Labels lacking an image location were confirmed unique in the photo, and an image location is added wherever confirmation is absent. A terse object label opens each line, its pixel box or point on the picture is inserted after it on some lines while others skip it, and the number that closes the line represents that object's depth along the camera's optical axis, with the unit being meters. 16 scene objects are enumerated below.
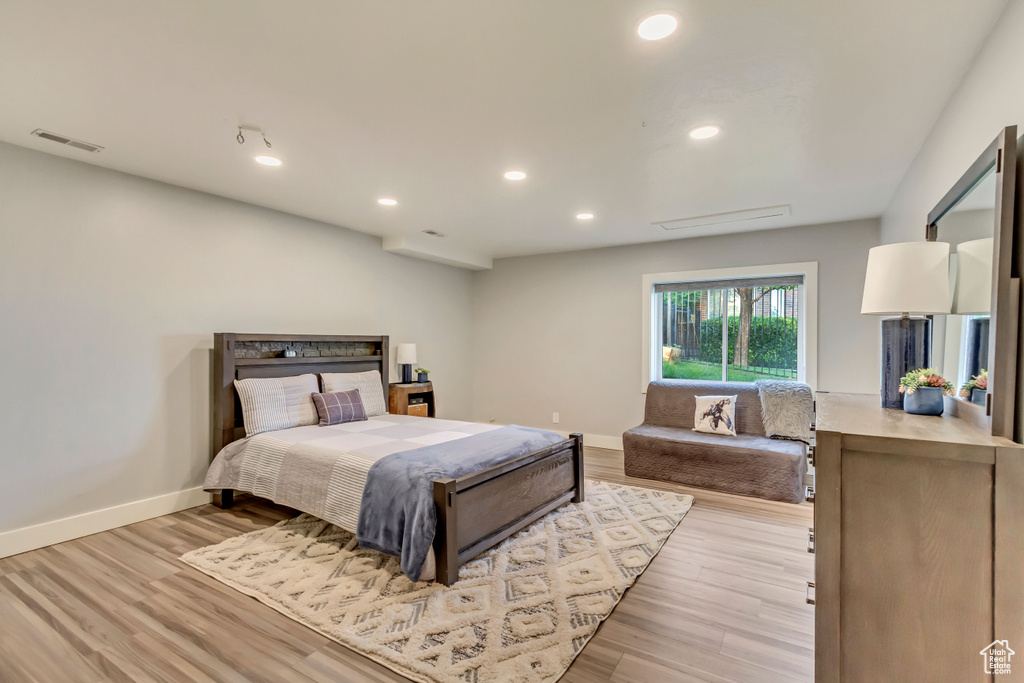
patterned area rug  1.90
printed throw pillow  4.33
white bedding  2.77
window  4.70
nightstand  4.97
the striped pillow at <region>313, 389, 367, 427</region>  3.85
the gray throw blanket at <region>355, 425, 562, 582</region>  2.37
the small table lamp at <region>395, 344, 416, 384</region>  5.18
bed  2.61
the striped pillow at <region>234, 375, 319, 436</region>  3.56
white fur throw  4.11
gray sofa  3.76
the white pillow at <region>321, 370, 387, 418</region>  4.16
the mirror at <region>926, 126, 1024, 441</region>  1.30
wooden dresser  1.17
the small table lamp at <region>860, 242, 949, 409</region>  1.74
